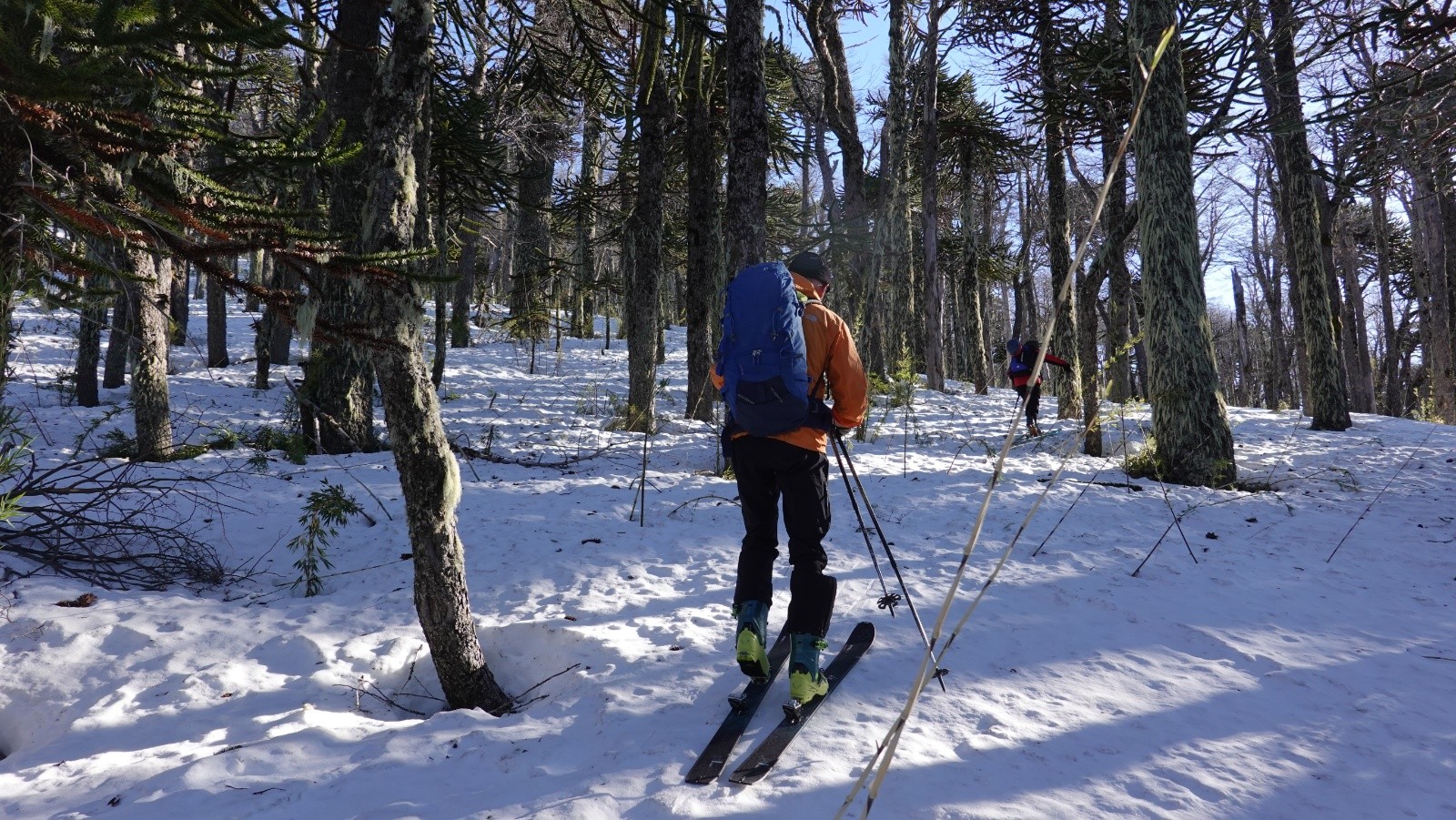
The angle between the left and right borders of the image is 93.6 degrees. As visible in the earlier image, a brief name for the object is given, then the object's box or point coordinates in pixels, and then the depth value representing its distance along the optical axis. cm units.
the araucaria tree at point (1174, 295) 659
